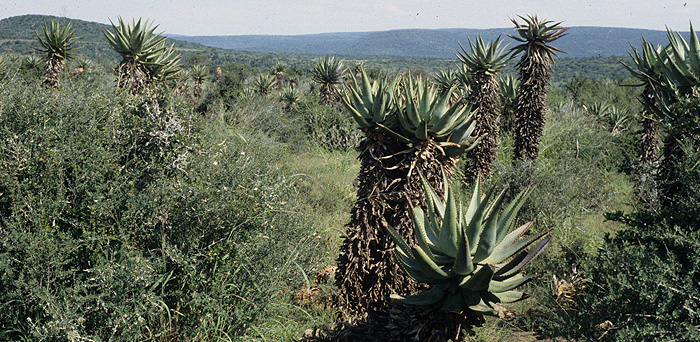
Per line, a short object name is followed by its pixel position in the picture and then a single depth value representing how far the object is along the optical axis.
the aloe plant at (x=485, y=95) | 10.00
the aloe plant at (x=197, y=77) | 21.12
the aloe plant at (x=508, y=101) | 13.64
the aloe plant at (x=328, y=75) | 17.30
